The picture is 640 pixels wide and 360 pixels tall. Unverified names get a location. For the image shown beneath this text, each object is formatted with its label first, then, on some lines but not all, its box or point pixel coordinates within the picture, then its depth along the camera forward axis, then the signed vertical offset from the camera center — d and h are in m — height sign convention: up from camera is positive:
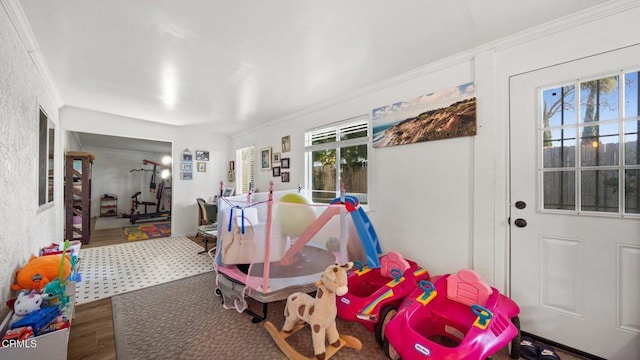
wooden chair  4.84 -0.68
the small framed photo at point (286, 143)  4.21 +0.65
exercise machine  7.15 -0.82
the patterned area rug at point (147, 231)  5.25 -1.25
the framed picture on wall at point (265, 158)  4.67 +0.43
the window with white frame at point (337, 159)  3.12 +0.30
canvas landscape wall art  2.15 +0.63
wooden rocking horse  1.62 -0.97
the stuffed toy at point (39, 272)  1.79 -0.74
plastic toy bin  1.25 -0.93
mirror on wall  2.49 +0.23
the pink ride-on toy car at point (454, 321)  1.37 -0.94
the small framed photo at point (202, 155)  5.54 +0.57
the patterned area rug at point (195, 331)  1.74 -1.26
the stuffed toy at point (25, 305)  1.47 -0.79
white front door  1.57 -0.16
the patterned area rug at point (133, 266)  2.76 -1.25
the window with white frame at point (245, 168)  5.30 +0.27
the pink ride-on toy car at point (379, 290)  1.85 -0.95
